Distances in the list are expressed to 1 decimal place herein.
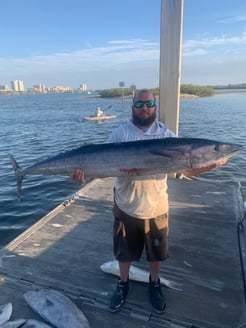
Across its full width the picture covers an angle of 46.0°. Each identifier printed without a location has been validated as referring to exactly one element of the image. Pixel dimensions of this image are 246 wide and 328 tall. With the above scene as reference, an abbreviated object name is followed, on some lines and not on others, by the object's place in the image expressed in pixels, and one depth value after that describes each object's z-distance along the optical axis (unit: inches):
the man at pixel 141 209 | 130.8
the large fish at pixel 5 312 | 126.6
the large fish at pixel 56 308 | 125.3
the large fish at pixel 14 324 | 121.2
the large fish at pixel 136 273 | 150.2
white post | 255.0
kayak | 1298.0
